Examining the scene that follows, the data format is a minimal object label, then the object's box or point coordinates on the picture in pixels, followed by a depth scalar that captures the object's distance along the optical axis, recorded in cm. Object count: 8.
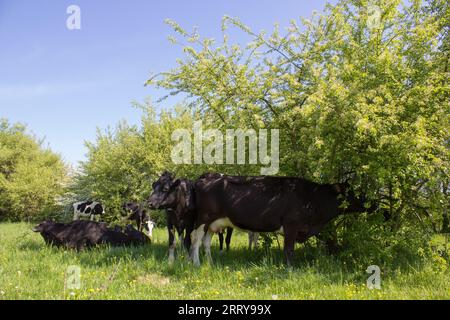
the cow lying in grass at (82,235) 955
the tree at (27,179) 2573
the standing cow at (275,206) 732
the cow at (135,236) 1029
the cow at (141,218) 1492
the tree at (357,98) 623
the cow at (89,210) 1917
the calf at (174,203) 780
